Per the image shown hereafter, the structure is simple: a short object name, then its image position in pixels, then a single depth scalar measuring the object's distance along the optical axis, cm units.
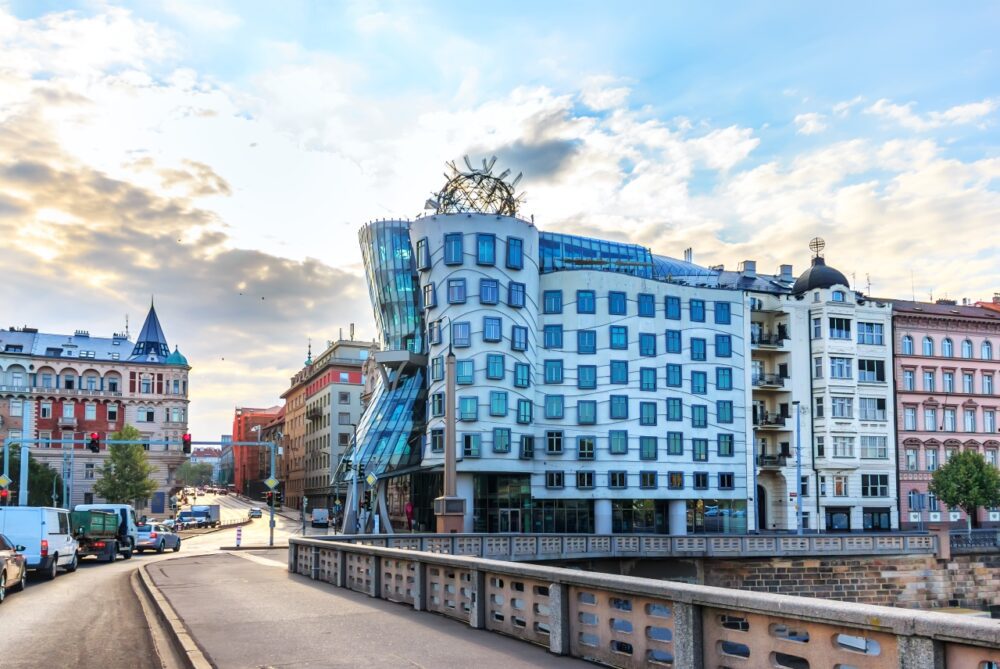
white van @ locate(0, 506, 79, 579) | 2597
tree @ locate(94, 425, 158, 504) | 8694
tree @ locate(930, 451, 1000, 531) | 6706
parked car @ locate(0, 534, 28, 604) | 2008
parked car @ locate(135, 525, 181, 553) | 4791
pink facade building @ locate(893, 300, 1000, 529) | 7181
